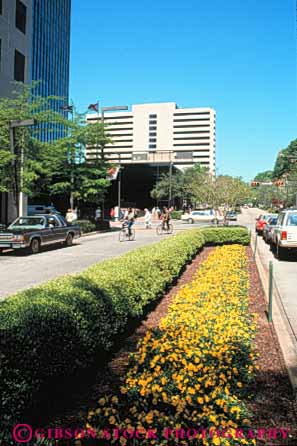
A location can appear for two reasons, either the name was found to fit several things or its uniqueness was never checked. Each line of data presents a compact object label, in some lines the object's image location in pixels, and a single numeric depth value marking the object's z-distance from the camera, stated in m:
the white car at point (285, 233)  14.72
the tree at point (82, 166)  26.20
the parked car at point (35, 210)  34.48
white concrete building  161.62
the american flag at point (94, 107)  27.12
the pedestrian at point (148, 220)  33.28
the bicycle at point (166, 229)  27.09
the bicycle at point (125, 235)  22.48
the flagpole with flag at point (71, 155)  26.05
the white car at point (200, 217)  47.88
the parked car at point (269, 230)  20.42
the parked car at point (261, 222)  28.86
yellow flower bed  3.15
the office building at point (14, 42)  25.20
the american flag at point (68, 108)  25.81
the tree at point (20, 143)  18.67
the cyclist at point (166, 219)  26.84
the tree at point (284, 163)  105.12
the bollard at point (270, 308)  6.78
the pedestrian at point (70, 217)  25.70
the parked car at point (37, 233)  15.20
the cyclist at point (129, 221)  22.33
